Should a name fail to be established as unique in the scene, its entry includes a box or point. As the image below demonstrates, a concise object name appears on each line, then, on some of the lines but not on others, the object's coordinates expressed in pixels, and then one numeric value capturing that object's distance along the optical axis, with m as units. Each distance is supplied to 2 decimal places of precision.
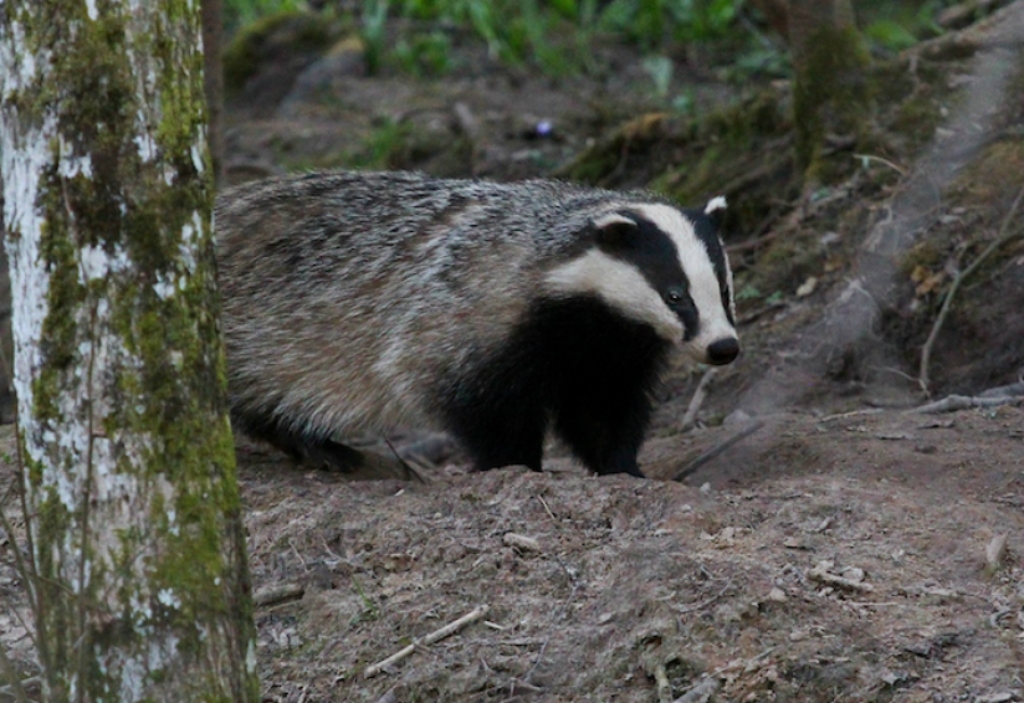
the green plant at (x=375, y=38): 26.64
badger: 10.74
